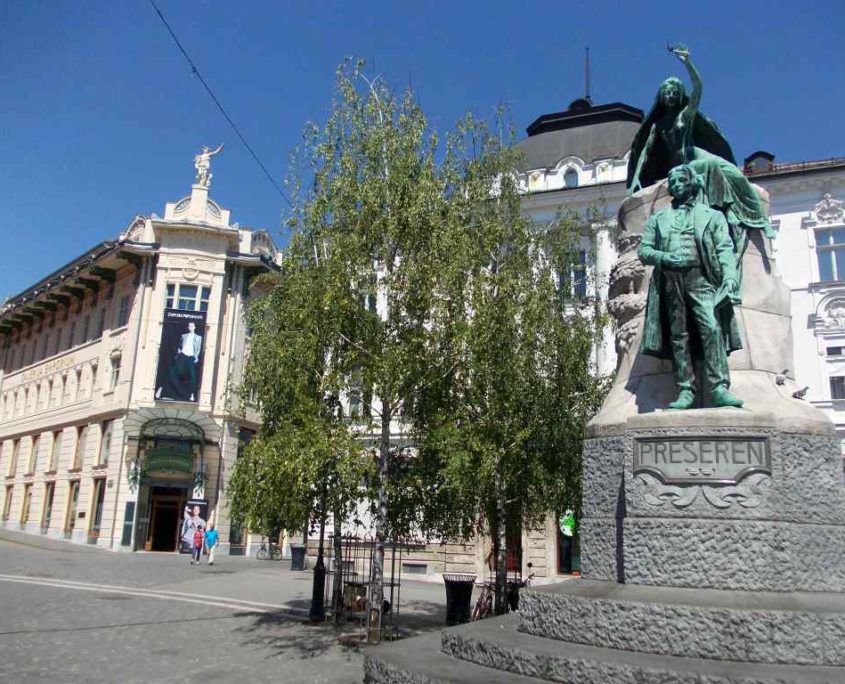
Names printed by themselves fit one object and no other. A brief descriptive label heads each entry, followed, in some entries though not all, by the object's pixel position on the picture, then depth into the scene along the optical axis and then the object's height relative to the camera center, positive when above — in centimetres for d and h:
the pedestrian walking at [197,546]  2682 -91
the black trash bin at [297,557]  2503 -111
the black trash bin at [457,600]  1341 -125
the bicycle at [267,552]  3139 -126
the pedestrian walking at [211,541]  2569 -69
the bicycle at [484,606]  1368 -139
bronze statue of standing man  602 +194
